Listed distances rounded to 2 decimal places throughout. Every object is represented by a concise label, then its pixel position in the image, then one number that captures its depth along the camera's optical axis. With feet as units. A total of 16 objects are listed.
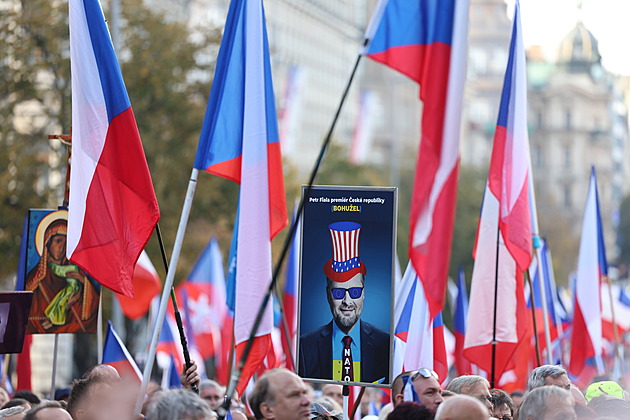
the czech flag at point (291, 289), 52.21
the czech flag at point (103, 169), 29.99
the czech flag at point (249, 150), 30.68
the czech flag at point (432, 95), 25.99
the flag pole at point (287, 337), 33.12
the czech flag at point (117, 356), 35.38
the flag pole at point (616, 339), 54.10
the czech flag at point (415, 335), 34.78
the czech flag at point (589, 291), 52.06
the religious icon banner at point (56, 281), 35.24
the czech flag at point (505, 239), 35.04
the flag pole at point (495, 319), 35.12
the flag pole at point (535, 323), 39.32
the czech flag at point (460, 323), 48.60
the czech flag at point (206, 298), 63.26
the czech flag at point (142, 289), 54.29
